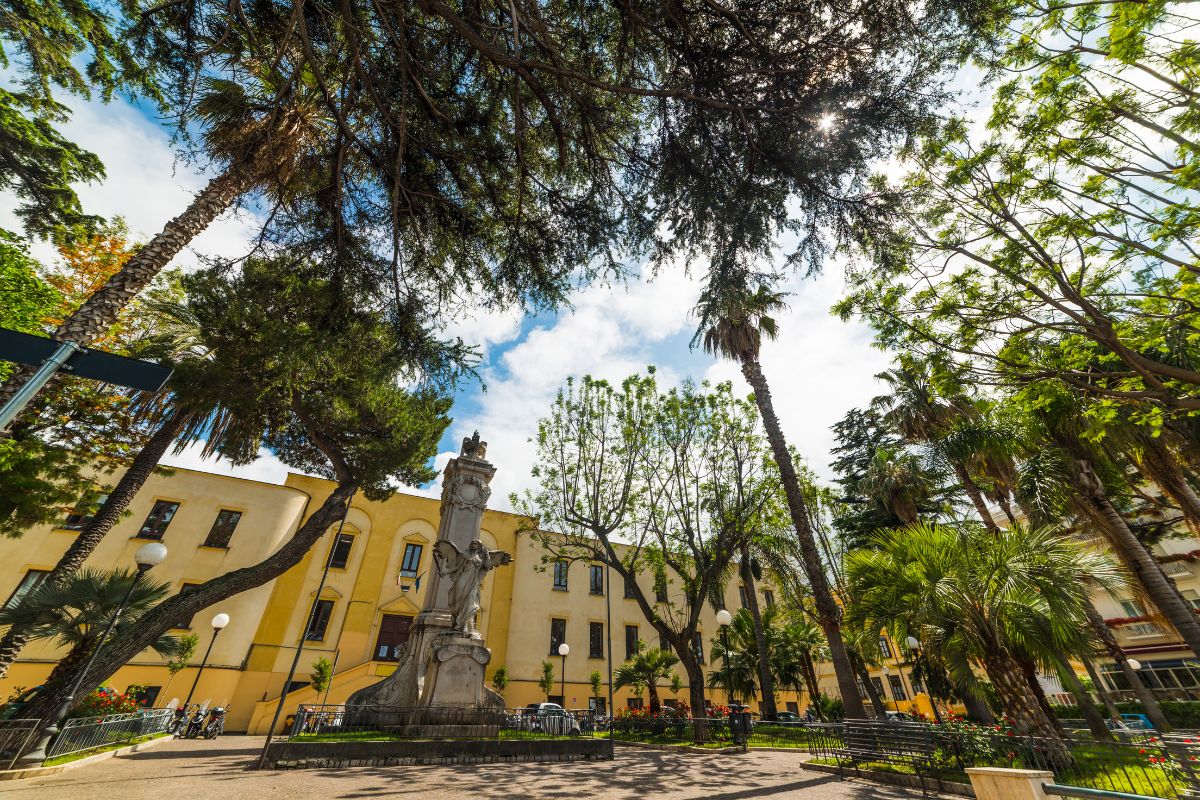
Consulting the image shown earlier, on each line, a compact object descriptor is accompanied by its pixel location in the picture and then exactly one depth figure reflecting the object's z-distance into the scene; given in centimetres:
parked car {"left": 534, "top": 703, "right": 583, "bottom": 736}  1254
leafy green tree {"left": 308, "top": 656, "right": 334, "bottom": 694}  1886
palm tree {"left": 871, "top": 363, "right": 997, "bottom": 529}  1376
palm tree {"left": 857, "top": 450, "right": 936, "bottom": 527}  1738
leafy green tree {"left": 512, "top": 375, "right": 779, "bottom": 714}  1620
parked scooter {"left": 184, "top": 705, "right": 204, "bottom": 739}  1551
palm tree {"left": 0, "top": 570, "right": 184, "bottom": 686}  861
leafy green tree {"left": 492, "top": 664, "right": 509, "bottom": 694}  2233
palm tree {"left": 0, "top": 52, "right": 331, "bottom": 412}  551
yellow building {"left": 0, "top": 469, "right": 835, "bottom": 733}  1856
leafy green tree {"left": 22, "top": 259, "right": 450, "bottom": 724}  600
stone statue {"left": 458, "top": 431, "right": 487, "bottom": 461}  1403
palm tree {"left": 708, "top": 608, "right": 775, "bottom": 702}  2022
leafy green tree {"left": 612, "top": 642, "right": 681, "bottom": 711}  2048
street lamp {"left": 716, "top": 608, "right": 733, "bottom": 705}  1520
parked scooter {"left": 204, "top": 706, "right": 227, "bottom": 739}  1614
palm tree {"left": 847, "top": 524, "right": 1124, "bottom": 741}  745
